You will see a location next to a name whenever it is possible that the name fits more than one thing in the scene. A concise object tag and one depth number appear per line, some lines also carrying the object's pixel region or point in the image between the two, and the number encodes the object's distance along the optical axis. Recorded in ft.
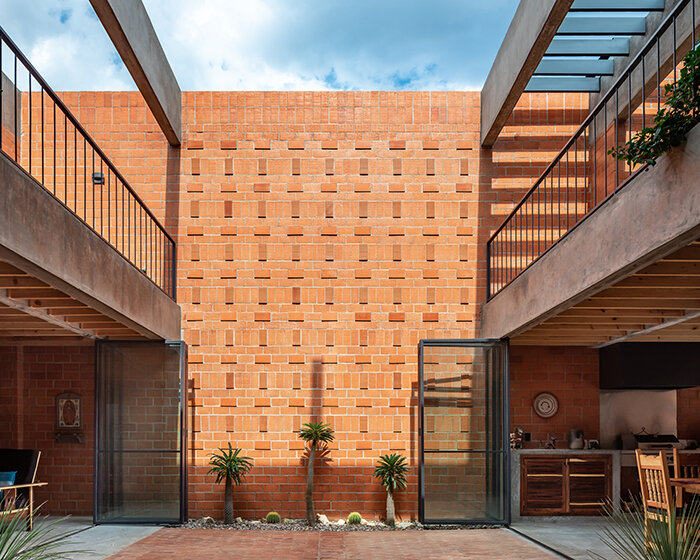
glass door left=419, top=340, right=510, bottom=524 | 31.35
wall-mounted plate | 33.71
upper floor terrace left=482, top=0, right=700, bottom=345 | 14.82
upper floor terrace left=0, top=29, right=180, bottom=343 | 16.42
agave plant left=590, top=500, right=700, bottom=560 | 11.57
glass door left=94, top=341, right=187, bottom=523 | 31.22
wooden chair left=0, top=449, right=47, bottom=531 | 28.40
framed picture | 33.17
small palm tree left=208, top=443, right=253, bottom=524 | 31.60
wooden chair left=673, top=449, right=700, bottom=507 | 32.82
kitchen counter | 32.35
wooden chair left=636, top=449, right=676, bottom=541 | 21.24
